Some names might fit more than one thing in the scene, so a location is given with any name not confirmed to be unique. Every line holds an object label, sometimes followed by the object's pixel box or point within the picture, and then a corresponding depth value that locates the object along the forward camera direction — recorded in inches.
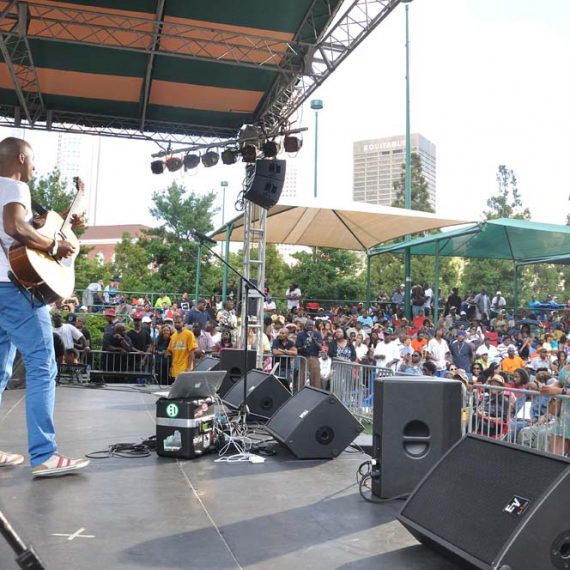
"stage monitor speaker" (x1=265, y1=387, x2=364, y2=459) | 201.3
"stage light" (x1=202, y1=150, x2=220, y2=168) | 480.7
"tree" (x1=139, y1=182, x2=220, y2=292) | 1472.7
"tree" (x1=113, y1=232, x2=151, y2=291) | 1552.7
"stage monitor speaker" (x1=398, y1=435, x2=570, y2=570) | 97.0
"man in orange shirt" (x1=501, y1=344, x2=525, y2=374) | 470.6
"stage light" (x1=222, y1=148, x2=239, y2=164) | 461.1
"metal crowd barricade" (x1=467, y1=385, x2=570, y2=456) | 241.3
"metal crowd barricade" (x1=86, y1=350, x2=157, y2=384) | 500.1
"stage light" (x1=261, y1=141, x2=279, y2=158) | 432.8
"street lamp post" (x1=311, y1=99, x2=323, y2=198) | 1095.6
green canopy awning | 701.3
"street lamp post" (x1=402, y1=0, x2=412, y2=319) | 758.5
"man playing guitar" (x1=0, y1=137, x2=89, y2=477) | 148.6
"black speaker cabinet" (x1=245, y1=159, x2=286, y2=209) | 407.5
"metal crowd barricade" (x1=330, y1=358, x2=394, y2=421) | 367.6
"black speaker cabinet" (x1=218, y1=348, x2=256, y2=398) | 328.2
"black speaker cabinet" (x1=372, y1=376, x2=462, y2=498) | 160.9
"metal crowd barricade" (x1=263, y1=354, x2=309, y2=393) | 423.3
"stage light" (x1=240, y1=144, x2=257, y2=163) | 439.5
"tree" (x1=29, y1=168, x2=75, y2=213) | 1280.8
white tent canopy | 595.8
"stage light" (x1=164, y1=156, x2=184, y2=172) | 482.3
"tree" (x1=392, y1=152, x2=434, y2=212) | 1724.9
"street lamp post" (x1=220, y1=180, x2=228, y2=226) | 1585.9
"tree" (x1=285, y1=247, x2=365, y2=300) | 1155.3
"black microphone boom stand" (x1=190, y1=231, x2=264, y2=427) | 232.7
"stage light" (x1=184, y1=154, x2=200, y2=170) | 483.2
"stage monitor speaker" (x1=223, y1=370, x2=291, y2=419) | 279.4
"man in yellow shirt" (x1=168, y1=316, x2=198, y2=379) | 457.7
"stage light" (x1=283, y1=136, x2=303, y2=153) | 435.2
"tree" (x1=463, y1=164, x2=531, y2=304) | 1401.3
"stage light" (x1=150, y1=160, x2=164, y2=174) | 484.7
